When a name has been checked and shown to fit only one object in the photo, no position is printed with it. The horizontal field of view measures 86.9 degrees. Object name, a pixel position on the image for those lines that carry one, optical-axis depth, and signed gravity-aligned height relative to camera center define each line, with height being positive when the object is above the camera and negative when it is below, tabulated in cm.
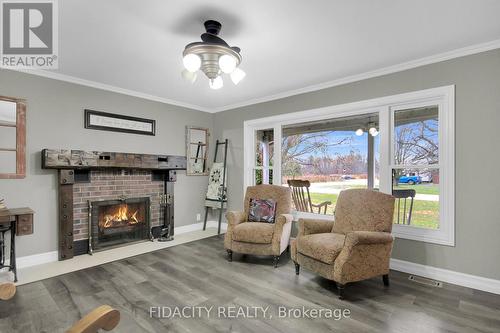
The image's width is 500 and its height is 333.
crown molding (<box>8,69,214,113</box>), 346 +122
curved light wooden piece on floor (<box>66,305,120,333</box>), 67 -41
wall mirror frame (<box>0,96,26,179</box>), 318 +35
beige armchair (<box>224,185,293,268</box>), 343 -92
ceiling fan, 221 +97
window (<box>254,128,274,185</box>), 487 +20
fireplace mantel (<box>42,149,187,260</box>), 339 +1
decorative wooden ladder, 512 -55
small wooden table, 285 -66
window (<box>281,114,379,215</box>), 384 +15
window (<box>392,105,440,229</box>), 318 +10
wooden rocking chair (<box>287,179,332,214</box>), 436 -49
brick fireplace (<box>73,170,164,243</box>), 377 -39
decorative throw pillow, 390 -66
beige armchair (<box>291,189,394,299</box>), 255 -79
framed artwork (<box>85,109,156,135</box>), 393 +70
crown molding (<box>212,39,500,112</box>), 276 +124
